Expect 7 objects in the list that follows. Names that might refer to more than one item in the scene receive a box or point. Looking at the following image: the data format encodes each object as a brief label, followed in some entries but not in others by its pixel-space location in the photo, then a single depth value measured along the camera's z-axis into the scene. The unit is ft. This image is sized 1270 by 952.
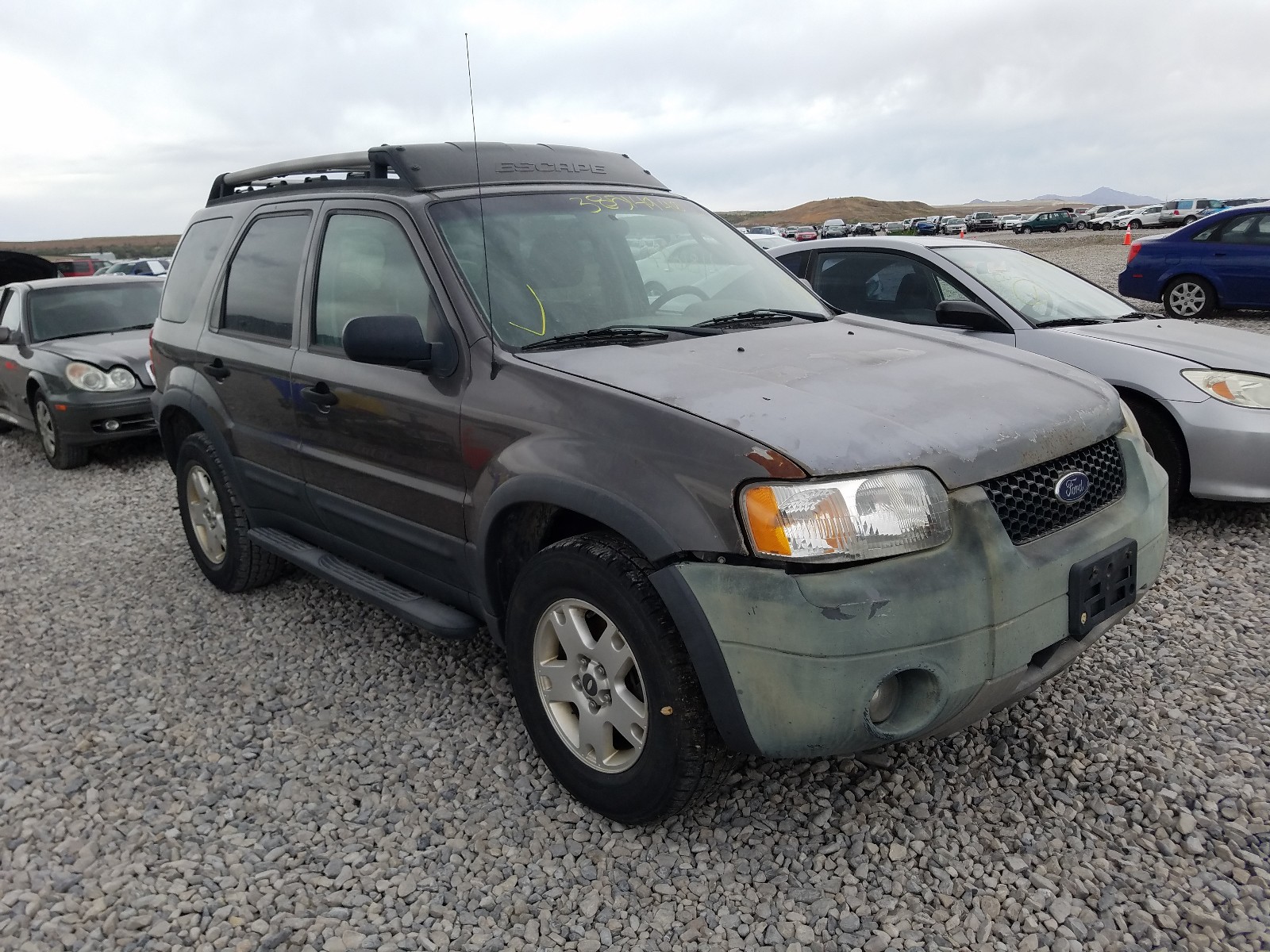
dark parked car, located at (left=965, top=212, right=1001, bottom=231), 181.68
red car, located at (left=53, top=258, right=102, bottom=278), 85.80
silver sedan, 15.38
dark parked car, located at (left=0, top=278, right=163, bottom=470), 25.68
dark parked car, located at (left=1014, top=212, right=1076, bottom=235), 174.50
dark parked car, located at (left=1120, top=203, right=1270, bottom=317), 37.11
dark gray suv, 7.35
